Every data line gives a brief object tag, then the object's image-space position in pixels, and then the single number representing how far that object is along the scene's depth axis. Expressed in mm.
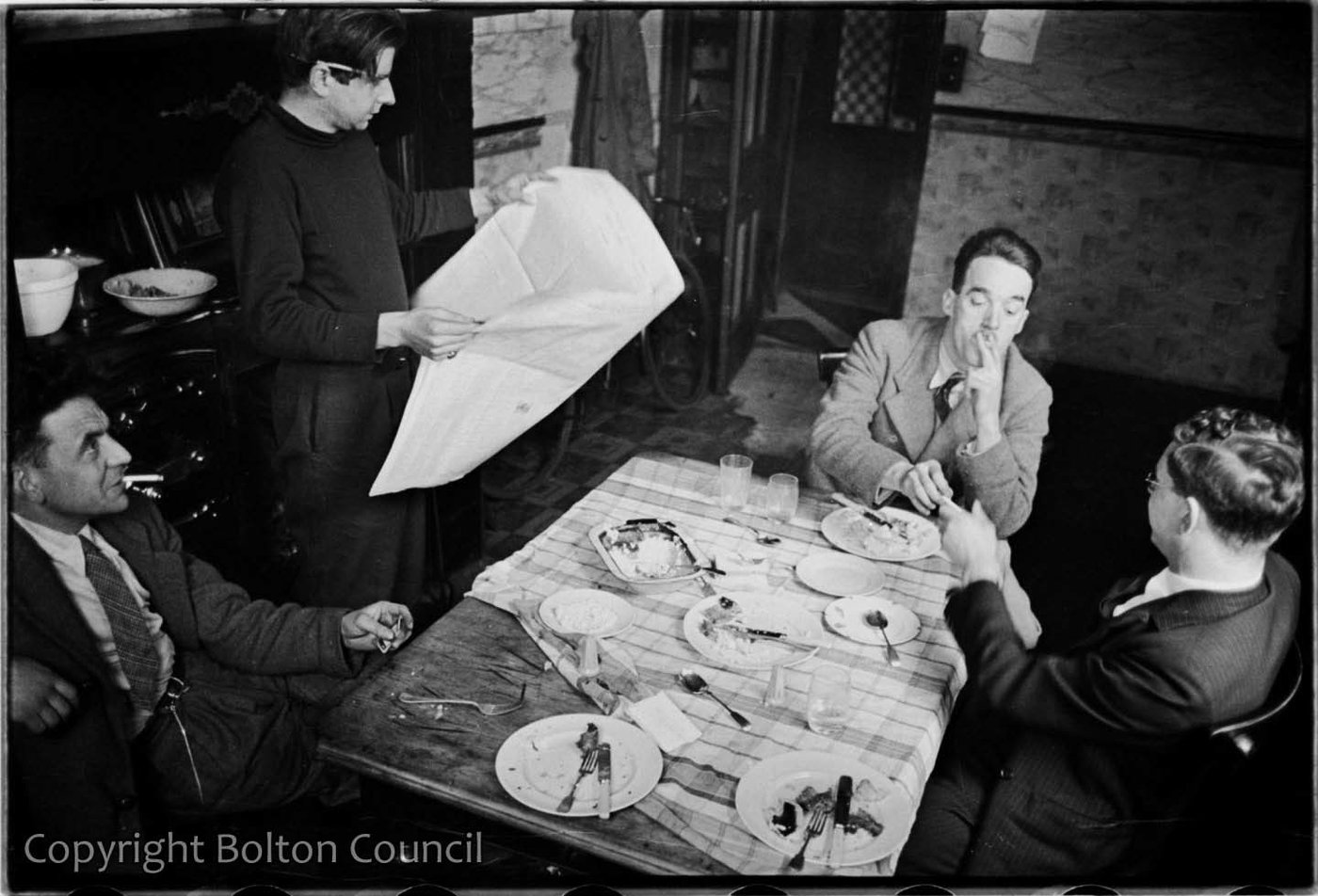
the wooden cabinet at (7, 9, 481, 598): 1776
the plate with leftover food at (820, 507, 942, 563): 2186
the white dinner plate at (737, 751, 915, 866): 1701
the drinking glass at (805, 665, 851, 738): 1812
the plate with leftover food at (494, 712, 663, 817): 1712
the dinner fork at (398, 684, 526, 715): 1800
